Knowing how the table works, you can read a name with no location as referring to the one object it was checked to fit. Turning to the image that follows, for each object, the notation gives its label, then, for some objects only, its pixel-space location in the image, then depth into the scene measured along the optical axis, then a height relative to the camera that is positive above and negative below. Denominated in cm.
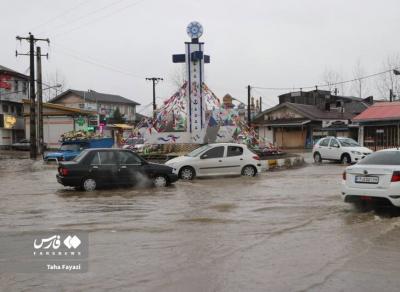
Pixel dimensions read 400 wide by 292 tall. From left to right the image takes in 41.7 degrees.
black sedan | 1583 -83
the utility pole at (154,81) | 6304 +781
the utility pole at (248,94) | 5831 +550
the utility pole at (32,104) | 3784 +294
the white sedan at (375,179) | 1047 -76
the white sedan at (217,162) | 1981 -72
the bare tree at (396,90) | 6222 +613
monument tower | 2962 +367
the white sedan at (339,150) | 2848 -44
